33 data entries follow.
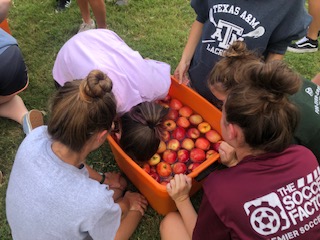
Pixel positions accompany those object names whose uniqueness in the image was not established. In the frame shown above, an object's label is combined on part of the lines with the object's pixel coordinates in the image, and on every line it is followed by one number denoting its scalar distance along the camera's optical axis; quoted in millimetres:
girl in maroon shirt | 1190
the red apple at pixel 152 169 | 2048
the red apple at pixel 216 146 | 2170
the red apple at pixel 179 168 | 2039
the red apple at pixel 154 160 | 2062
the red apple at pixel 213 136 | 2207
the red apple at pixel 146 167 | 1999
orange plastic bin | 1764
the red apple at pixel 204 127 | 2262
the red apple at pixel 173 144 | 2172
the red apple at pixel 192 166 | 2062
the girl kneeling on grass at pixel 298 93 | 1558
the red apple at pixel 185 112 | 2324
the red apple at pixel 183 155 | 2125
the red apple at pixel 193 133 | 2252
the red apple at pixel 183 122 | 2294
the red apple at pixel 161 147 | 2129
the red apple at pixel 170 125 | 2239
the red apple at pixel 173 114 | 2330
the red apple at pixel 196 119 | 2305
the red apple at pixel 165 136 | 2136
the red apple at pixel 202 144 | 2186
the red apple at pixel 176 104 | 2357
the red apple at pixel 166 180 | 1988
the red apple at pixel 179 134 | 2234
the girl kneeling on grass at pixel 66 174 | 1241
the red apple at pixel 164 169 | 2023
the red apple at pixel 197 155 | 2109
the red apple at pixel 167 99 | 2392
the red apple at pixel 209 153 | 2133
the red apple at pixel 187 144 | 2195
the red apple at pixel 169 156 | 2104
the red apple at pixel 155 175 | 2004
